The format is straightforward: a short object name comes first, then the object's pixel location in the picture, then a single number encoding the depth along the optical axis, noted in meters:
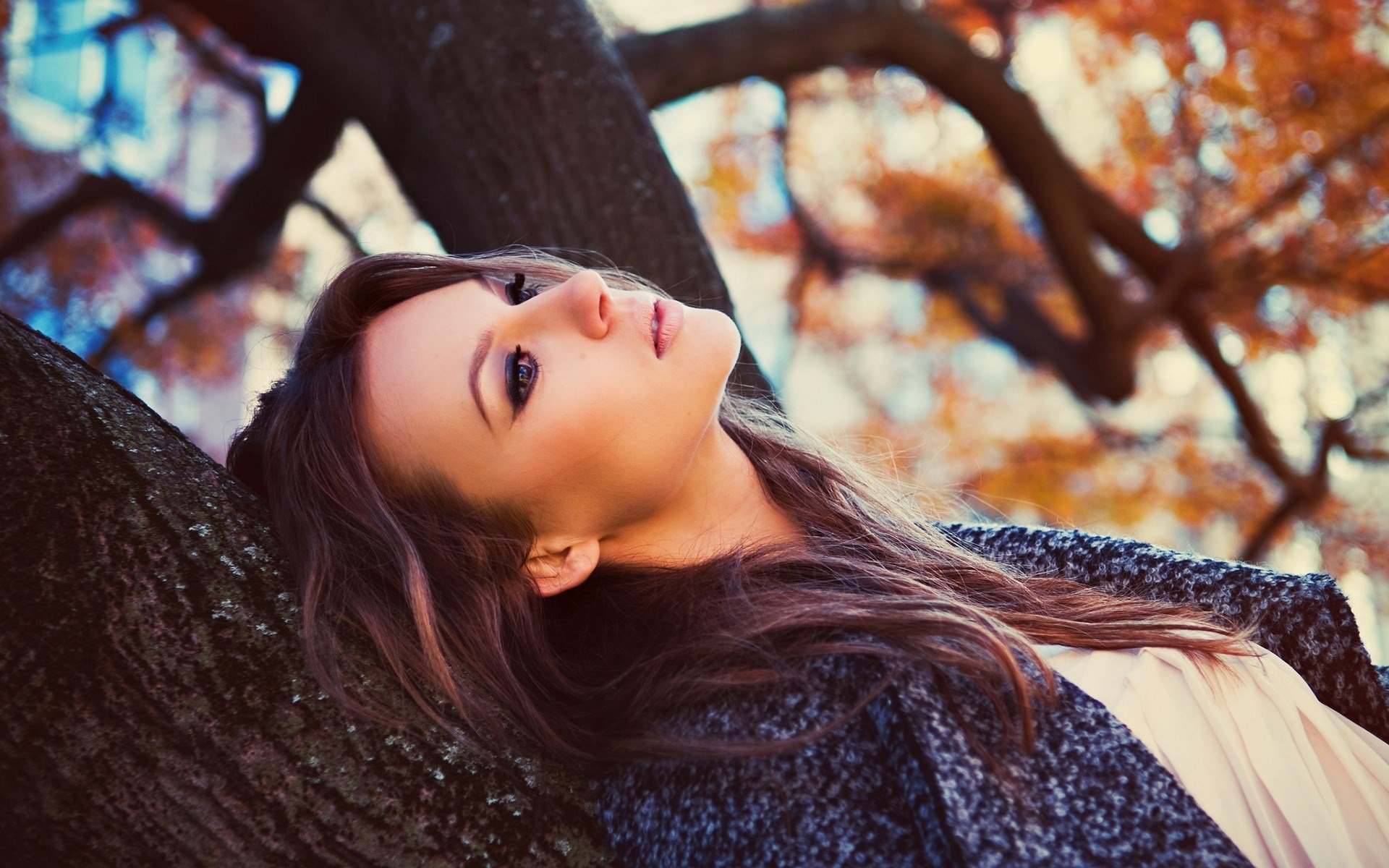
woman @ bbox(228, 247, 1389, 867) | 0.89
